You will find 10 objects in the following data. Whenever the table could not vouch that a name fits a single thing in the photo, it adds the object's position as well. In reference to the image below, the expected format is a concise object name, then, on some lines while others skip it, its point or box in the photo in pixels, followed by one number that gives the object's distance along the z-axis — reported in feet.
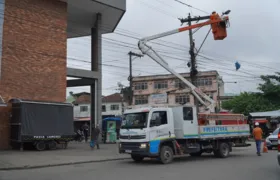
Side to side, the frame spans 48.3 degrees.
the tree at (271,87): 133.90
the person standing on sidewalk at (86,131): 103.12
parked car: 71.79
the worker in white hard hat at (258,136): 58.03
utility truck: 45.73
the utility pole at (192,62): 79.25
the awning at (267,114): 115.86
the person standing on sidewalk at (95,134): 69.05
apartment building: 215.51
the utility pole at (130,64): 127.36
